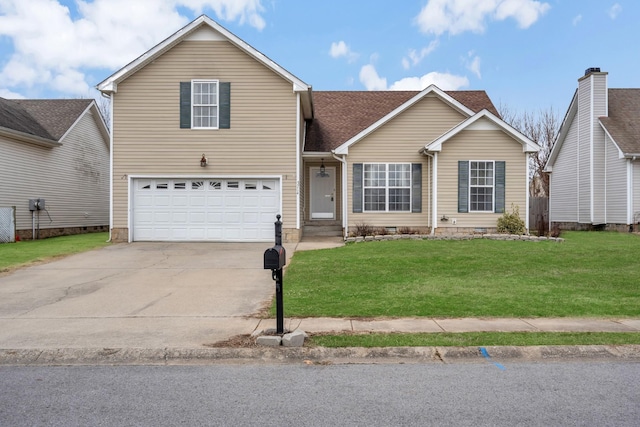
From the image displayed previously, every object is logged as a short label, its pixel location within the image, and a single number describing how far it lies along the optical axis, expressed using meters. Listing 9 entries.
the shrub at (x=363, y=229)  16.72
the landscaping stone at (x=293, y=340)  5.41
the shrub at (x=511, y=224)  15.93
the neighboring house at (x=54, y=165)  18.59
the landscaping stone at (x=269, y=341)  5.45
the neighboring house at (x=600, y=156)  19.41
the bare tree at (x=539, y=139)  38.00
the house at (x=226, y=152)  16.34
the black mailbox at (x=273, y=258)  5.37
